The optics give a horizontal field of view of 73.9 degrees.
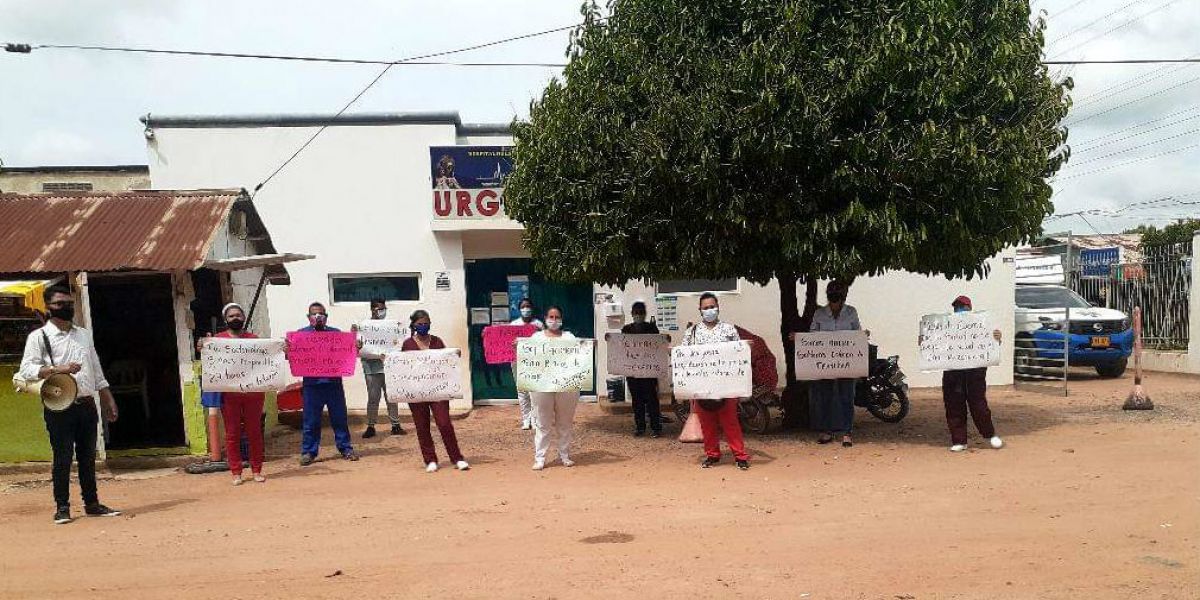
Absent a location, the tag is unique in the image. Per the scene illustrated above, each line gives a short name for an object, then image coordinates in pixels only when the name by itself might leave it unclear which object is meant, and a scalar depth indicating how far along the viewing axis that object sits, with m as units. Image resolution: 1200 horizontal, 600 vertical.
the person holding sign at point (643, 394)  9.48
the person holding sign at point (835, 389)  8.43
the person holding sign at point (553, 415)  7.77
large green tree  7.12
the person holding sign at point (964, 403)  7.98
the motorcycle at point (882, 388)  9.37
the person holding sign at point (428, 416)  7.80
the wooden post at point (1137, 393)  10.09
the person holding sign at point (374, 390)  10.03
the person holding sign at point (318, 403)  8.30
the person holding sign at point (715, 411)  7.53
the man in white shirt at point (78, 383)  6.32
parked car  13.67
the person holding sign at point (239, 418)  7.57
